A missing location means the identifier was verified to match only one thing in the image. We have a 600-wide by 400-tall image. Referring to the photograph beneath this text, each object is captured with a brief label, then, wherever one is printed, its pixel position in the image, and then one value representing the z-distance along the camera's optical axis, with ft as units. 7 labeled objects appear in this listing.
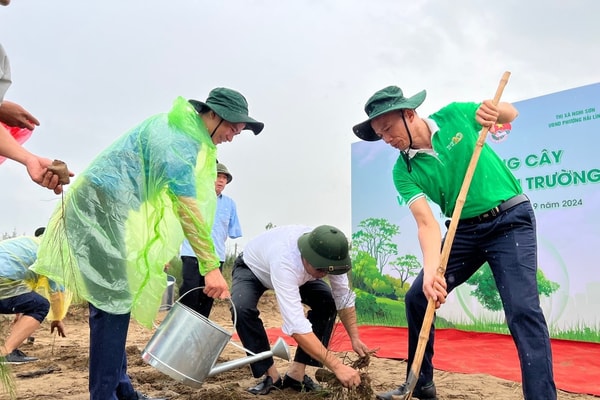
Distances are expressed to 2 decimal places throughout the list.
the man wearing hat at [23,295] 11.71
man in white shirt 8.71
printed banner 16.71
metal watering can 7.61
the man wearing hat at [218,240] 14.44
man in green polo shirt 7.39
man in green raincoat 7.48
